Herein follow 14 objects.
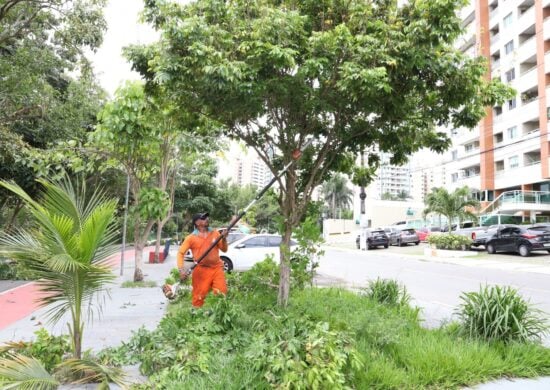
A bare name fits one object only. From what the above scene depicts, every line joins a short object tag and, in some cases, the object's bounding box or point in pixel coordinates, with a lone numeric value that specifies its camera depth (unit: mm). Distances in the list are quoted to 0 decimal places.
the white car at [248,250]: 15227
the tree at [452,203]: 26391
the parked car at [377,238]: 33531
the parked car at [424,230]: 40194
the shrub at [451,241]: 25516
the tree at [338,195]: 82250
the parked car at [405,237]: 35906
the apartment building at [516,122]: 34906
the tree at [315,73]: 4758
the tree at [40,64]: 11367
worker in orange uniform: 6590
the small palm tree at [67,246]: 3832
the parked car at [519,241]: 22000
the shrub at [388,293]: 6953
